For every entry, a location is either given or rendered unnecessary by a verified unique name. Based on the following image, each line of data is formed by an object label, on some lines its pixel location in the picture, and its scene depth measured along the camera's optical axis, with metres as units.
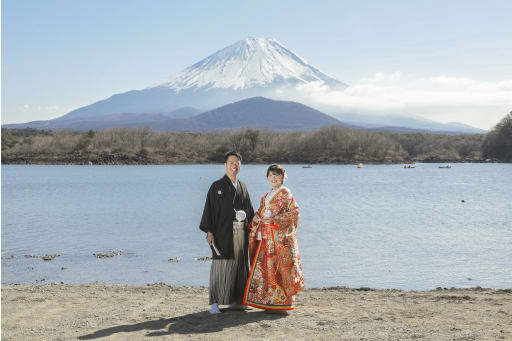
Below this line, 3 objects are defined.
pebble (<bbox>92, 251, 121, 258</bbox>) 12.58
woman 6.12
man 6.16
